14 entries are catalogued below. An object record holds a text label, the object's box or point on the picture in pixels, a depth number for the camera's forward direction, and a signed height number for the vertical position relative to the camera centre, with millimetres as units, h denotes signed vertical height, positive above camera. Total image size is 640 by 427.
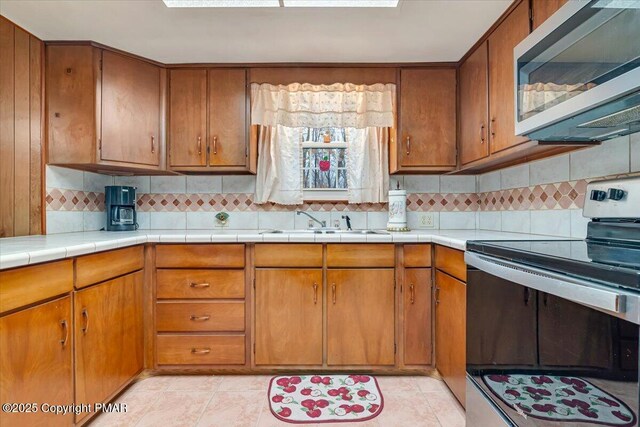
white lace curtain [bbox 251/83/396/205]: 2500 +609
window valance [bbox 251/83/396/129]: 2488 +743
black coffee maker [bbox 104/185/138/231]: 2502 +36
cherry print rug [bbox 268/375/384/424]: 1783 -1008
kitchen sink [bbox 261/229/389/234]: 2651 -144
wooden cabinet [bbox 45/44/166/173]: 2189 +648
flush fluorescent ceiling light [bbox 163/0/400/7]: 1746 +1020
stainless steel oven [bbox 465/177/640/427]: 800 -320
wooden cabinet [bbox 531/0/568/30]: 1463 +862
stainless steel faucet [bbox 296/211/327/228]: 2748 -80
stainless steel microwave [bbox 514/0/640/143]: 1025 +462
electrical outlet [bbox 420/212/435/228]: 2785 -64
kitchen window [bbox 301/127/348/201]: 2828 +415
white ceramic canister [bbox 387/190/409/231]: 2561 +5
